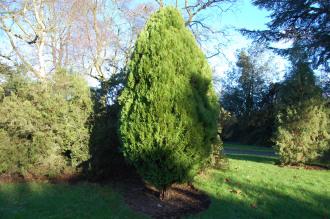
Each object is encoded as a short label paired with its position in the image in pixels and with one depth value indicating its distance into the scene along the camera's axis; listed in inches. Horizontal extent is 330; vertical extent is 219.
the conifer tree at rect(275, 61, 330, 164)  500.1
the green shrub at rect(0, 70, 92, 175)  285.3
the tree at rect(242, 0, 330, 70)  820.6
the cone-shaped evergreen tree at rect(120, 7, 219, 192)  235.1
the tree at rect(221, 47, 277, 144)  1174.0
